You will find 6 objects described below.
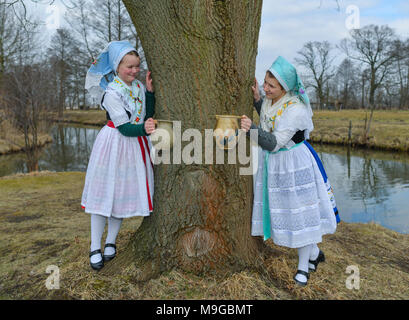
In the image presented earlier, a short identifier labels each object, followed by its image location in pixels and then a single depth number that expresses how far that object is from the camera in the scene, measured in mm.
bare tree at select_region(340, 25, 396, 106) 27484
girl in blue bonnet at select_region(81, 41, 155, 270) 2436
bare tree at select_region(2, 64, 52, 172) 9273
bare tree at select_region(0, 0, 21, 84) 16219
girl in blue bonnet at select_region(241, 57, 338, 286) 2316
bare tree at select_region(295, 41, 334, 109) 35781
